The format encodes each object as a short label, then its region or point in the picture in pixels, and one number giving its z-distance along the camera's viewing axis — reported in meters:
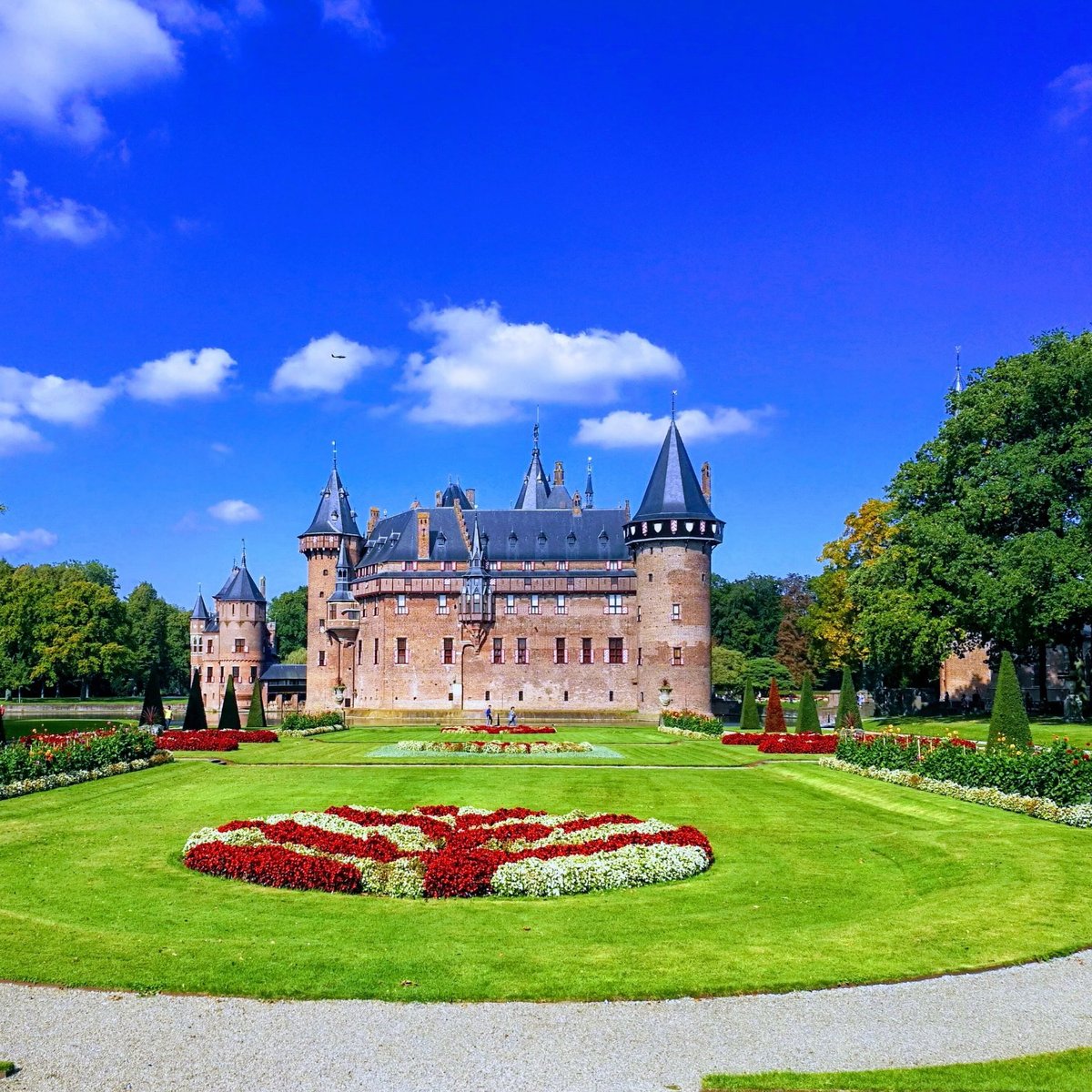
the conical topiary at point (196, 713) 41.47
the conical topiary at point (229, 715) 44.22
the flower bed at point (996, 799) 18.34
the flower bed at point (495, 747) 36.28
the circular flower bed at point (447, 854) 13.50
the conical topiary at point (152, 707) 41.38
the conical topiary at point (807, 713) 39.91
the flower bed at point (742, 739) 38.84
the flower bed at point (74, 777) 22.31
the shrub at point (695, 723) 46.41
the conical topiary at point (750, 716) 45.56
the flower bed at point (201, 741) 36.53
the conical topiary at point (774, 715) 42.97
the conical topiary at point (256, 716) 48.47
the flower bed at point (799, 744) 34.41
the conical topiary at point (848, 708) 38.38
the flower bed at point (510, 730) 45.06
